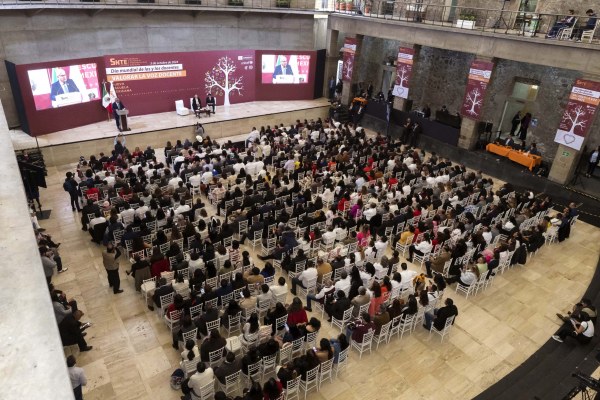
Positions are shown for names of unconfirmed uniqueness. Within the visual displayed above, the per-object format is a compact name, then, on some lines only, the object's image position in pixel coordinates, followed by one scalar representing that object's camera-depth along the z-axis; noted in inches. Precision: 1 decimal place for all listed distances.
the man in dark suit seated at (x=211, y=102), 890.7
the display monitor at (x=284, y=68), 1005.8
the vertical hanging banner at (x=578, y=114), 598.5
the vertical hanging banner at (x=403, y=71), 846.5
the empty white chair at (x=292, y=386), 287.4
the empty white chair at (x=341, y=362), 317.7
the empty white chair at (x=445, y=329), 366.9
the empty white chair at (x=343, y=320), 357.5
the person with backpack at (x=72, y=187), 513.7
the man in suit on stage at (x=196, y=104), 874.1
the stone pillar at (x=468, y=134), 768.3
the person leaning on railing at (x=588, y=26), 603.0
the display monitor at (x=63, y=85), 711.1
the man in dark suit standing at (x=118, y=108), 759.1
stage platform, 695.1
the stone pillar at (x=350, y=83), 964.6
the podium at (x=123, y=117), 739.4
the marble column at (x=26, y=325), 137.3
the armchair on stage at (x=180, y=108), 890.1
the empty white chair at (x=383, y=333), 348.1
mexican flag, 797.9
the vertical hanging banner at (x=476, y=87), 720.3
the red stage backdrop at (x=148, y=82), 723.4
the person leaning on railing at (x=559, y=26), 627.2
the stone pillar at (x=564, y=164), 644.7
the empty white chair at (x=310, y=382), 299.4
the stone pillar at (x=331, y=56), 1028.5
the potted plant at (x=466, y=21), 729.5
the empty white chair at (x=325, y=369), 307.3
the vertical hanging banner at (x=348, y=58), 964.9
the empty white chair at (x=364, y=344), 342.3
